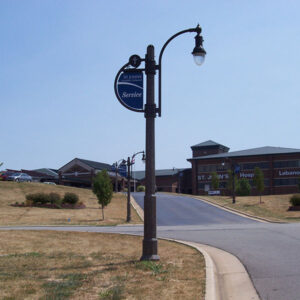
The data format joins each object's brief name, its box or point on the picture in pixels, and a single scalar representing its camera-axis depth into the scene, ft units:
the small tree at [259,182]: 171.32
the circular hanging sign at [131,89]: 35.68
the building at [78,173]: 276.41
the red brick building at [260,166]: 247.29
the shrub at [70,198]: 150.41
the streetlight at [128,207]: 111.38
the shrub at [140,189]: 283.18
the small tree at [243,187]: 214.07
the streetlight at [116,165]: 172.53
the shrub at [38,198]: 145.07
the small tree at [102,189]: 120.06
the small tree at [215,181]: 240.94
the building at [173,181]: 325.62
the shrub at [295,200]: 136.20
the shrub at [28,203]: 142.84
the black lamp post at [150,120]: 33.53
